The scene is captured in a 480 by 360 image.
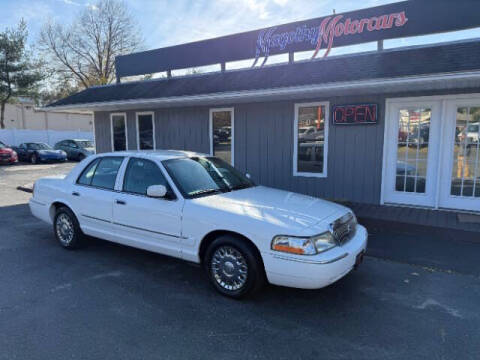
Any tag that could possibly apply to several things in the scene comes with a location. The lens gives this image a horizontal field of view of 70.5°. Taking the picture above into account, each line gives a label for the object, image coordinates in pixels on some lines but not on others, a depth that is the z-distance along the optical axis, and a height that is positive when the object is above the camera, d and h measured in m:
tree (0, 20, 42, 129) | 26.42 +5.57
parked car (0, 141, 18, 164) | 19.09 -0.92
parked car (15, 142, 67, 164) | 20.16 -0.85
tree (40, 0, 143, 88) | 32.88 +8.78
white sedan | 3.33 -0.90
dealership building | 6.80 +0.80
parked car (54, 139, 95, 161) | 21.77 -0.55
